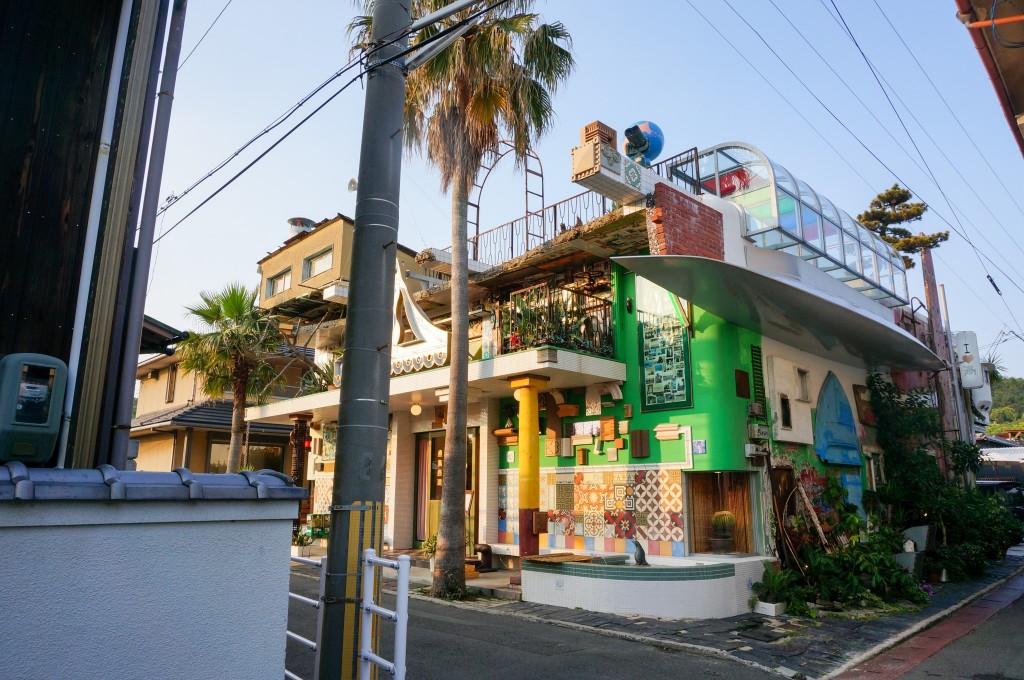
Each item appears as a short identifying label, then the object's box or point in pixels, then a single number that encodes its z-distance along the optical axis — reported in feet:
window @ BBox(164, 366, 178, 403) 93.15
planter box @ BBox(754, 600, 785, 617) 35.06
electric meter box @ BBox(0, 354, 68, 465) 11.69
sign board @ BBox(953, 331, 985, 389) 69.87
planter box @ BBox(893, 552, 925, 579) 42.57
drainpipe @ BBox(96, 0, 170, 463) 14.67
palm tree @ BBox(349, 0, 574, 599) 39.17
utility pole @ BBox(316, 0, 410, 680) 15.19
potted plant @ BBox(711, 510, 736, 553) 40.14
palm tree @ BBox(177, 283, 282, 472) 59.47
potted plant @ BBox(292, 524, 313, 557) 57.72
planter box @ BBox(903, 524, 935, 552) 47.96
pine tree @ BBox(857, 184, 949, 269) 98.27
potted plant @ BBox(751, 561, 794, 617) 35.24
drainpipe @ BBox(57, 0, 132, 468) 13.96
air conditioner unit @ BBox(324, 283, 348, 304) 65.77
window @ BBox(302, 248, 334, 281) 82.02
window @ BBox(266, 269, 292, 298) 89.56
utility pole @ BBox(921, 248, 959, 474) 64.34
